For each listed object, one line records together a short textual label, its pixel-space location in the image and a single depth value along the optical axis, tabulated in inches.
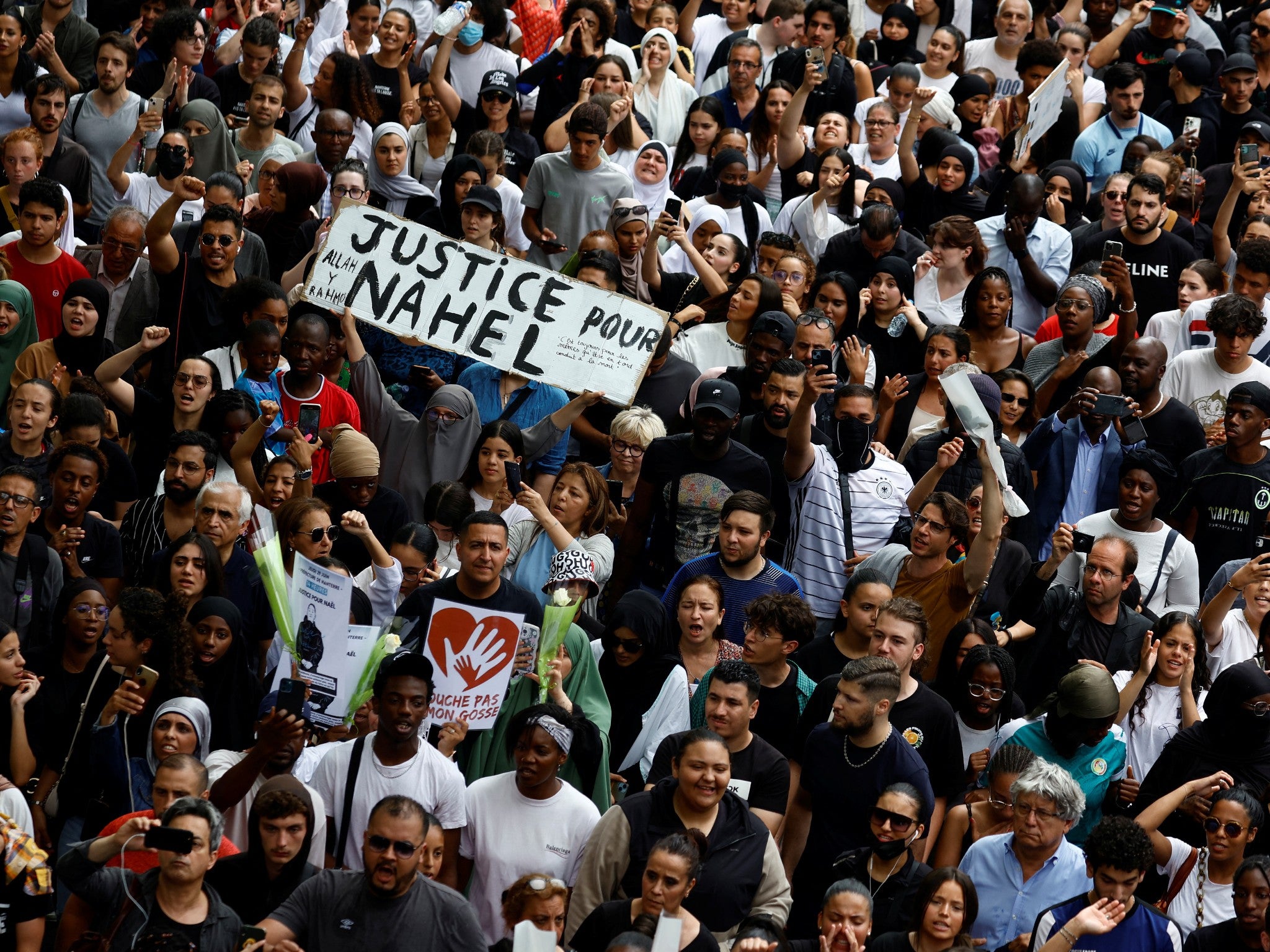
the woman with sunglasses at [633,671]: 722.8
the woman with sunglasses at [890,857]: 641.6
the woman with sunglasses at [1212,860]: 682.8
